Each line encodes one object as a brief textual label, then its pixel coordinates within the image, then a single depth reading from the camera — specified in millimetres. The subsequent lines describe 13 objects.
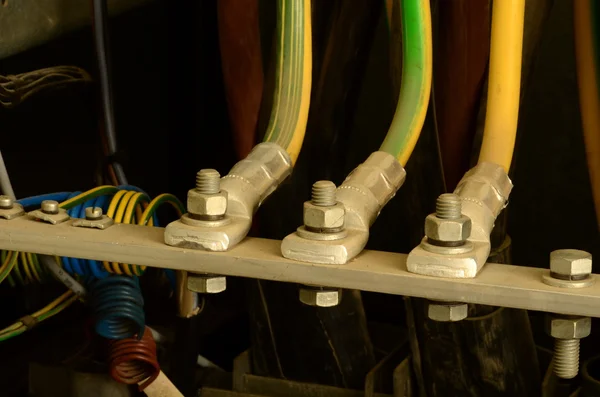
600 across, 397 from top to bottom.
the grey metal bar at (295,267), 904
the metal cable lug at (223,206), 944
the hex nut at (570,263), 913
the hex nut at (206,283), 953
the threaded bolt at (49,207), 988
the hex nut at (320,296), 936
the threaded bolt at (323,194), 934
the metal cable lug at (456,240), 914
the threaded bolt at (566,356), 942
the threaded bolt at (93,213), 982
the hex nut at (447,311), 921
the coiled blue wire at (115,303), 1072
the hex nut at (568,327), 915
